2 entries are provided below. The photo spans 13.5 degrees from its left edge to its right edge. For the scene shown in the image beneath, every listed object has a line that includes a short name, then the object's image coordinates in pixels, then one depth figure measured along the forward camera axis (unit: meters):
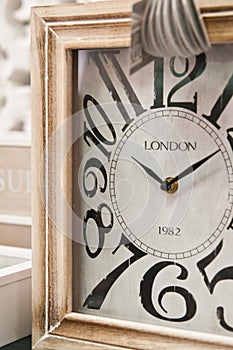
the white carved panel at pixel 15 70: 1.07
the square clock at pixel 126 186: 0.81
